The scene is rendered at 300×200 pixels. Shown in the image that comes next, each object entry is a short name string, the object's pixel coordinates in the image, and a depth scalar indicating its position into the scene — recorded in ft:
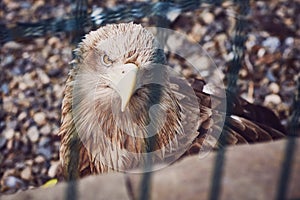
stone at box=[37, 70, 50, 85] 8.26
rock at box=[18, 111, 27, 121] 7.95
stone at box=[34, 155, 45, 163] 7.51
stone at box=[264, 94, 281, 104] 8.03
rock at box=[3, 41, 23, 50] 8.58
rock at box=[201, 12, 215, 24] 8.87
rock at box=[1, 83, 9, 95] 8.16
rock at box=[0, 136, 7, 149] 7.73
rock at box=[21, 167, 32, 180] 7.32
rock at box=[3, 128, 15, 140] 7.80
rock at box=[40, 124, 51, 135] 7.79
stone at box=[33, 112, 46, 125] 7.89
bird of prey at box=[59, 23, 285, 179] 5.65
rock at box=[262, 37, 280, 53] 8.59
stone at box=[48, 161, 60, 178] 7.31
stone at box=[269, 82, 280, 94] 8.18
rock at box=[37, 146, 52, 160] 7.56
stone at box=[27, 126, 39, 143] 7.75
